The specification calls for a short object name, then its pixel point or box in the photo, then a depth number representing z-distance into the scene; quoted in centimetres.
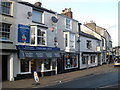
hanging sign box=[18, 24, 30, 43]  1322
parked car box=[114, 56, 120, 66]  2543
